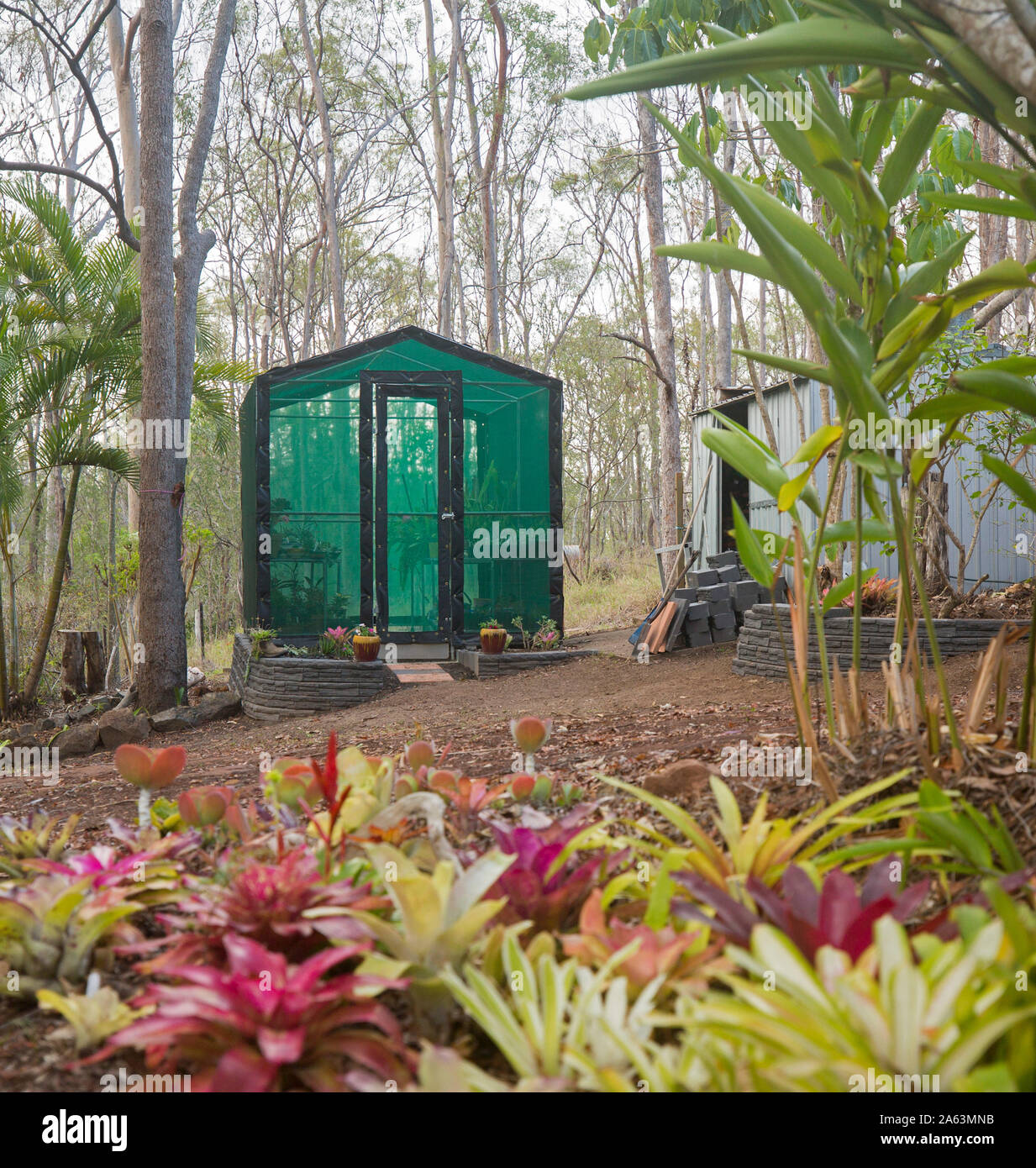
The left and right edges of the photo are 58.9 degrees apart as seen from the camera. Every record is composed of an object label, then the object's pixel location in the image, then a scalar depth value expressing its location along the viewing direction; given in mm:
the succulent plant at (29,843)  1707
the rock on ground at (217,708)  7336
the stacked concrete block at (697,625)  8055
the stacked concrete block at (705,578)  8633
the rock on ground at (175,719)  6984
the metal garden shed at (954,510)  8266
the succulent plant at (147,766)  1871
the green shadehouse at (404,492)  8797
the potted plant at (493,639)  8180
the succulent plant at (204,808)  1783
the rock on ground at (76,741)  6496
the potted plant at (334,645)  8188
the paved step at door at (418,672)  7835
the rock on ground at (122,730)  6715
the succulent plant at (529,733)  2146
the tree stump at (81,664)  9109
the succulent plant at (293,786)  1783
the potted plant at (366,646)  7809
